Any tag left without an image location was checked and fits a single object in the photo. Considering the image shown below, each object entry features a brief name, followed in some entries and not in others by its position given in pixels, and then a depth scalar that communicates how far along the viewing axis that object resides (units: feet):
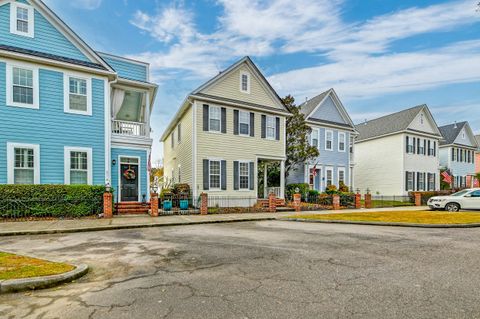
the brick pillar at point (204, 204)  50.60
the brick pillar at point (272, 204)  57.57
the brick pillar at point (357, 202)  69.00
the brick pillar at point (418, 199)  81.43
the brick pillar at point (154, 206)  46.37
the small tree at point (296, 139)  75.72
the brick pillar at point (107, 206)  43.38
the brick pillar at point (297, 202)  60.34
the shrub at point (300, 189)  74.90
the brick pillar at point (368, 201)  72.18
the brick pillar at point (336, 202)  65.69
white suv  58.90
